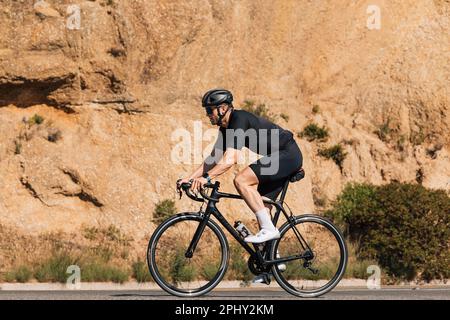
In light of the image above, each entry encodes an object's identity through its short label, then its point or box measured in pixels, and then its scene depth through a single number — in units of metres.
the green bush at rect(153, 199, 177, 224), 18.01
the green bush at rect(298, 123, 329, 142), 21.00
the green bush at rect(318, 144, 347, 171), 20.67
